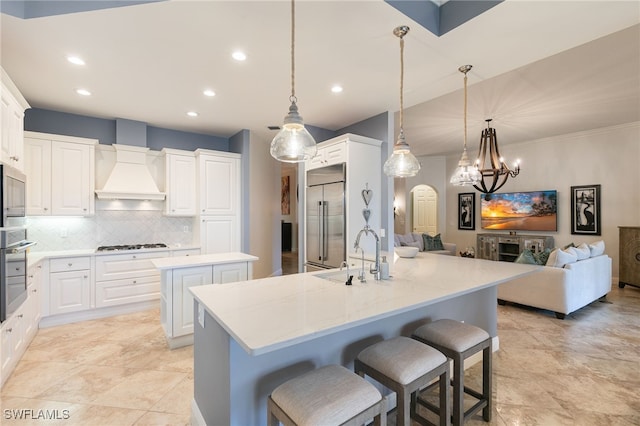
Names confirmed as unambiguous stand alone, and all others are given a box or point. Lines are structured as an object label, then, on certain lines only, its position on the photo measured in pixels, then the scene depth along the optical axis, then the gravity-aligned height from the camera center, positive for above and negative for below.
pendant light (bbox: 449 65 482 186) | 3.14 +0.44
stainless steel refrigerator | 3.79 -0.04
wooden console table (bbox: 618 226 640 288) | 4.95 -0.72
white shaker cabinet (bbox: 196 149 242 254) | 4.57 +0.20
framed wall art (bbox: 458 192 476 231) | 7.79 +0.07
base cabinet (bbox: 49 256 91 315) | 3.55 -0.87
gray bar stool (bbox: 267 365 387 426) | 1.19 -0.80
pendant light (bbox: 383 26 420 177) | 2.34 +0.42
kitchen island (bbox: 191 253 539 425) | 1.27 -0.48
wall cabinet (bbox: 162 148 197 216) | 4.52 +0.50
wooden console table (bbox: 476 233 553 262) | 6.41 -0.73
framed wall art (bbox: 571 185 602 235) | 5.76 +0.07
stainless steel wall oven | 2.13 -0.22
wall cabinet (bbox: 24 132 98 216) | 3.58 +0.52
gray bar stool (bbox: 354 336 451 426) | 1.49 -0.83
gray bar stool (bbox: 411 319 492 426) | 1.79 -0.86
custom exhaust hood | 4.18 +0.65
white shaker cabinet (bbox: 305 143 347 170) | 3.75 +0.78
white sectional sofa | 3.80 -1.02
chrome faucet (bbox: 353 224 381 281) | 2.11 -0.39
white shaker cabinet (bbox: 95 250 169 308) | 3.84 -0.87
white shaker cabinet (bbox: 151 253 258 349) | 2.89 -0.69
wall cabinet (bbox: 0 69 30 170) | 2.43 +0.82
